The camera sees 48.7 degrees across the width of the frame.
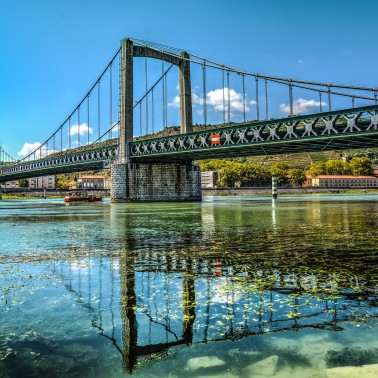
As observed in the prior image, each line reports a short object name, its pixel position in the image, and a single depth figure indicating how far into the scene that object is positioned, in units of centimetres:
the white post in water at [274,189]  6829
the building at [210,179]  17465
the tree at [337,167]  19412
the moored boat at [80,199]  7906
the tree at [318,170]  19262
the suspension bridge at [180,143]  4325
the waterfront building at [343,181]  17888
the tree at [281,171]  16708
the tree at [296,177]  17301
